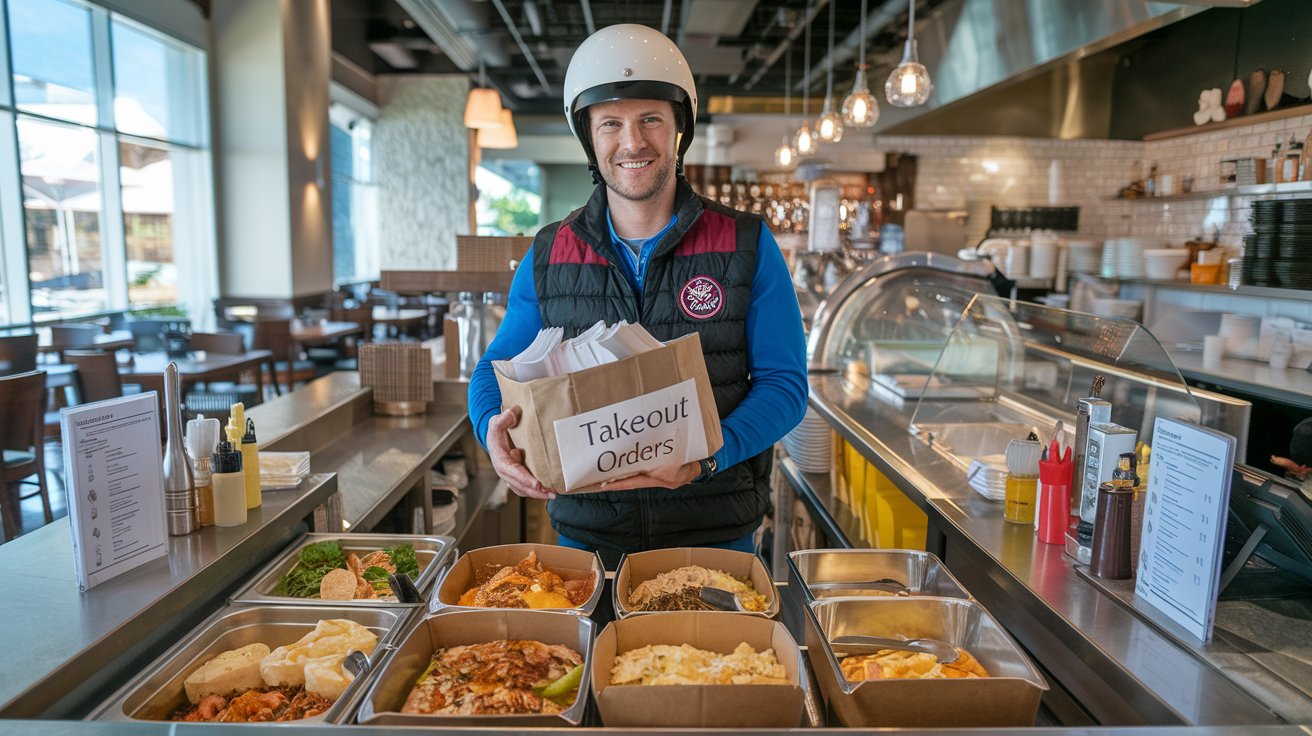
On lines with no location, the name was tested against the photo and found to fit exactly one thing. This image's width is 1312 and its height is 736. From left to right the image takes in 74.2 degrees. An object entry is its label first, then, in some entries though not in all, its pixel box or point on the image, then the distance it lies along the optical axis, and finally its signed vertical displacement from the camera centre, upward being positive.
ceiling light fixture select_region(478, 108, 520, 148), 8.59 +1.37
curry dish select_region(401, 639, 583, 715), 1.18 -0.58
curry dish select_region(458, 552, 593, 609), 1.48 -0.56
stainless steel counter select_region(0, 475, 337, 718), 1.19 -0.54
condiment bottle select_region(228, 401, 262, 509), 1.85 -0.42
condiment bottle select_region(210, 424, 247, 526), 1.75 -0.44
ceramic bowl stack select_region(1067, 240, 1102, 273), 8.35 +0.23
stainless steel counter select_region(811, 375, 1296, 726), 1.15 -0.55
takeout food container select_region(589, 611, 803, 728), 1.07 -0.54
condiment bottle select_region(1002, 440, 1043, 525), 1.88 -0.43
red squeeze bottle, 1.73 -0.43
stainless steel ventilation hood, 5.59 +1.86
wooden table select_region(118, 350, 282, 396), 5.64 -0.65
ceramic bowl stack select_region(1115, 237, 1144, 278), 7.42 +0.18
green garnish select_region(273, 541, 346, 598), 1.73 -0.62
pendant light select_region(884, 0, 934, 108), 4.67 +1.06
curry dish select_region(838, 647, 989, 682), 1.29 -0.59
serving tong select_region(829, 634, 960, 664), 1.43 -0.61
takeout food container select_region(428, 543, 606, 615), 1.53 -0.54
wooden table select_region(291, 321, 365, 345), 7.39 -0.55
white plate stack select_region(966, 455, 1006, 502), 2.09 -0.49
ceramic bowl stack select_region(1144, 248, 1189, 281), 7.02 +0.14
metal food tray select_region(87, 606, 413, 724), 1.25 -0.63
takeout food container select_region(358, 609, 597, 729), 1.24 -0.56
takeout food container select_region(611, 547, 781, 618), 1.54 -0.53
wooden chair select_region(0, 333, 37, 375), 5.17 -0.52
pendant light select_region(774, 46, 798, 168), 9.39 +1.32
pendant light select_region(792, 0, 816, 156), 7.98 +1.25
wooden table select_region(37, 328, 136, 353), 6.18 -0.54
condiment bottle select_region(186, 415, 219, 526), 1.75 -0.37
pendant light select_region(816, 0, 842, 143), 6.80 +1.18
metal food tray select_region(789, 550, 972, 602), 1.66 -0.56
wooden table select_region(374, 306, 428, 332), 9.14 -0.50
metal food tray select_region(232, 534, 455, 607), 1.61 -0.61
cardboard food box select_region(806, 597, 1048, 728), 1.14 -0.56
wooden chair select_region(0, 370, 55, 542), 4.00 -0.76
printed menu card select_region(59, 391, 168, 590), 1.39 -0.36
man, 1.83 -0.02
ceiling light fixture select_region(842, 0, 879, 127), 5.71 +1.12
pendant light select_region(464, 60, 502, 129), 7.98 +1.50
